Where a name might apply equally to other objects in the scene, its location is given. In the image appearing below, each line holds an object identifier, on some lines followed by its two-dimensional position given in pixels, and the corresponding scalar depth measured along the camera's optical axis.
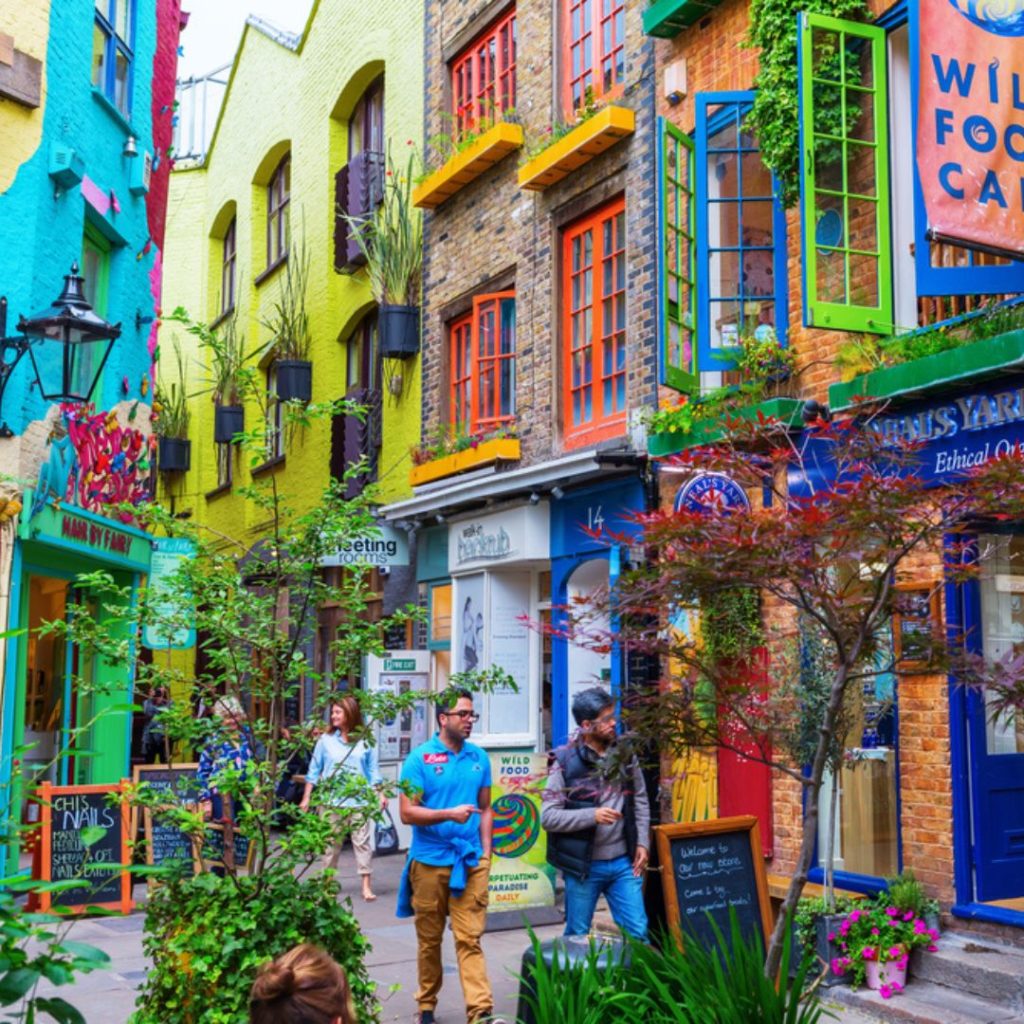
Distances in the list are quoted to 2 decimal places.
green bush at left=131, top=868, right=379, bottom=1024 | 5.59
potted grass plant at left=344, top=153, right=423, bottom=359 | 17.25
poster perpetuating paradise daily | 10.80
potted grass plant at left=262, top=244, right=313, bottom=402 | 20.41
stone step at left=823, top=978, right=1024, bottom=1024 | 7.73
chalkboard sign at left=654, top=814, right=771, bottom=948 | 7.59
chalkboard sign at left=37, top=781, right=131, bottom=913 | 11.00
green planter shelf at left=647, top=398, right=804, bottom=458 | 9.83
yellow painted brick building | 18.64
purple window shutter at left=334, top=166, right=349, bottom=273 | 19.52
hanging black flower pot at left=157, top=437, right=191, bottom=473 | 26.77
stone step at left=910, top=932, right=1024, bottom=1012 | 7.85
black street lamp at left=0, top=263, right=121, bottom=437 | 11.32
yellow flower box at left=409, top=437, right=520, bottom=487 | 14.59
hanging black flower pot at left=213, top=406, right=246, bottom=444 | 24.23
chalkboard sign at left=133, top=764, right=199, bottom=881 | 11.83
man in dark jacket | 7.45
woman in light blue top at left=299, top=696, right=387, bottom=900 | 11.12
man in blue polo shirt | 7.60
